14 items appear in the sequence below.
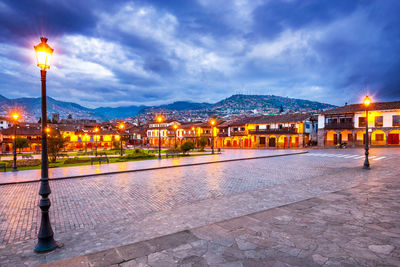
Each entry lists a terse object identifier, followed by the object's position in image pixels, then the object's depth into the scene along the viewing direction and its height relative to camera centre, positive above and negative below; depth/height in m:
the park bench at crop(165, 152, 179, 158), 25.83 -2.73
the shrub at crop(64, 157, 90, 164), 21.81 -2.92
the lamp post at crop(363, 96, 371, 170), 14.23 +0.32
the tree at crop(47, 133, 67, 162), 22.28 -1.32
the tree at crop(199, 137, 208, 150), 37.69 -1.81
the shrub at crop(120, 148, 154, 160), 24.90 -2.76
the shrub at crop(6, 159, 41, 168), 19.51 -2.84
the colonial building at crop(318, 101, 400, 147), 36.88 +1.10
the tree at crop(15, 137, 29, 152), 40.99 -2.02
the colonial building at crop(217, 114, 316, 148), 47.00 +0.05
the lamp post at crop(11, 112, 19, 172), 16.97 +1.26
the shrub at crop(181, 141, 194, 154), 28.08 -1.86
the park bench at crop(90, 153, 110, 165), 20.04 -2.59
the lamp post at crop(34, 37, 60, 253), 4.52 -0.96
